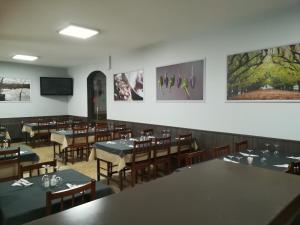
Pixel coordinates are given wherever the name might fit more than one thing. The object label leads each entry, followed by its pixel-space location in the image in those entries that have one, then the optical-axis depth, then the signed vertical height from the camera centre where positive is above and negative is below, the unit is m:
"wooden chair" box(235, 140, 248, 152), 3.78 -0.69
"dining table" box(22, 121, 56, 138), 7.05 -0.62
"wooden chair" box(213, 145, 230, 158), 3.29 -0.69
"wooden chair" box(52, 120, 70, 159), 7.30 -0.59
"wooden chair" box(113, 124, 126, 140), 5.66 -0.65
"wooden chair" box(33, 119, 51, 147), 7.12 -0.71
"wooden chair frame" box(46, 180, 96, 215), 1.68 -0.65
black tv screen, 9.02 +0.80
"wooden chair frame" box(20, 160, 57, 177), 2.52 -0.64
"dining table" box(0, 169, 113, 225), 1.67 -0.74
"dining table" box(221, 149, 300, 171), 2.88 -0.73
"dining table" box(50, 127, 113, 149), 5.42 -0.70
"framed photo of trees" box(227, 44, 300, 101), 3.59 +0.49
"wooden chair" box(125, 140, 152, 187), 3.87 -0.88
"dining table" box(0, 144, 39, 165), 3.42 -0.73
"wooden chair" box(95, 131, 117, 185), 4.29 -1.10
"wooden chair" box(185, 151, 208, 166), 2.66 -0.59
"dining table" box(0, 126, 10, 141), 6.47 -0.68
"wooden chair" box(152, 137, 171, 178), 4.21 -0.85
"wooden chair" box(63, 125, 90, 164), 5.53 -0.83
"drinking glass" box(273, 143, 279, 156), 3.61 -0.69
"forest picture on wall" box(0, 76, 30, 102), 8.28 +0.62
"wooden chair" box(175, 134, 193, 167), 4.60 -0.78
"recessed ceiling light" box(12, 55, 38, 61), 7.13 +1.52
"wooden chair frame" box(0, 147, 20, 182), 3.11 -0.70
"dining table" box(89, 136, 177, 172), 3.79 -0.76
